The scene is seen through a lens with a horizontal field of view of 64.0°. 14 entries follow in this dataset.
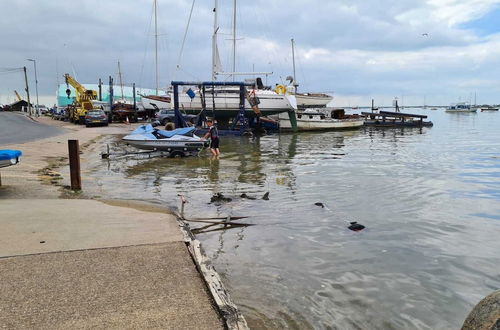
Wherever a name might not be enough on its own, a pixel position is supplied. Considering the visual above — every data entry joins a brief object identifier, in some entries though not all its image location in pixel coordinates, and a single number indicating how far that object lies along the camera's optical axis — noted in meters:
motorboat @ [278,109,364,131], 41.44
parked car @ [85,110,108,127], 40.09
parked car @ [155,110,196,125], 38.19
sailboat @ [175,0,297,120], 35.97
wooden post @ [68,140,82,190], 11.13
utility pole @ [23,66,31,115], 68.56
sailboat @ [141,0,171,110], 48.85
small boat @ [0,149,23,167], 9.69
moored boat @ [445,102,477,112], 154.12
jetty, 51.31
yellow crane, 45.98
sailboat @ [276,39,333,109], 58.08
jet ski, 19.25
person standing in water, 19.52
